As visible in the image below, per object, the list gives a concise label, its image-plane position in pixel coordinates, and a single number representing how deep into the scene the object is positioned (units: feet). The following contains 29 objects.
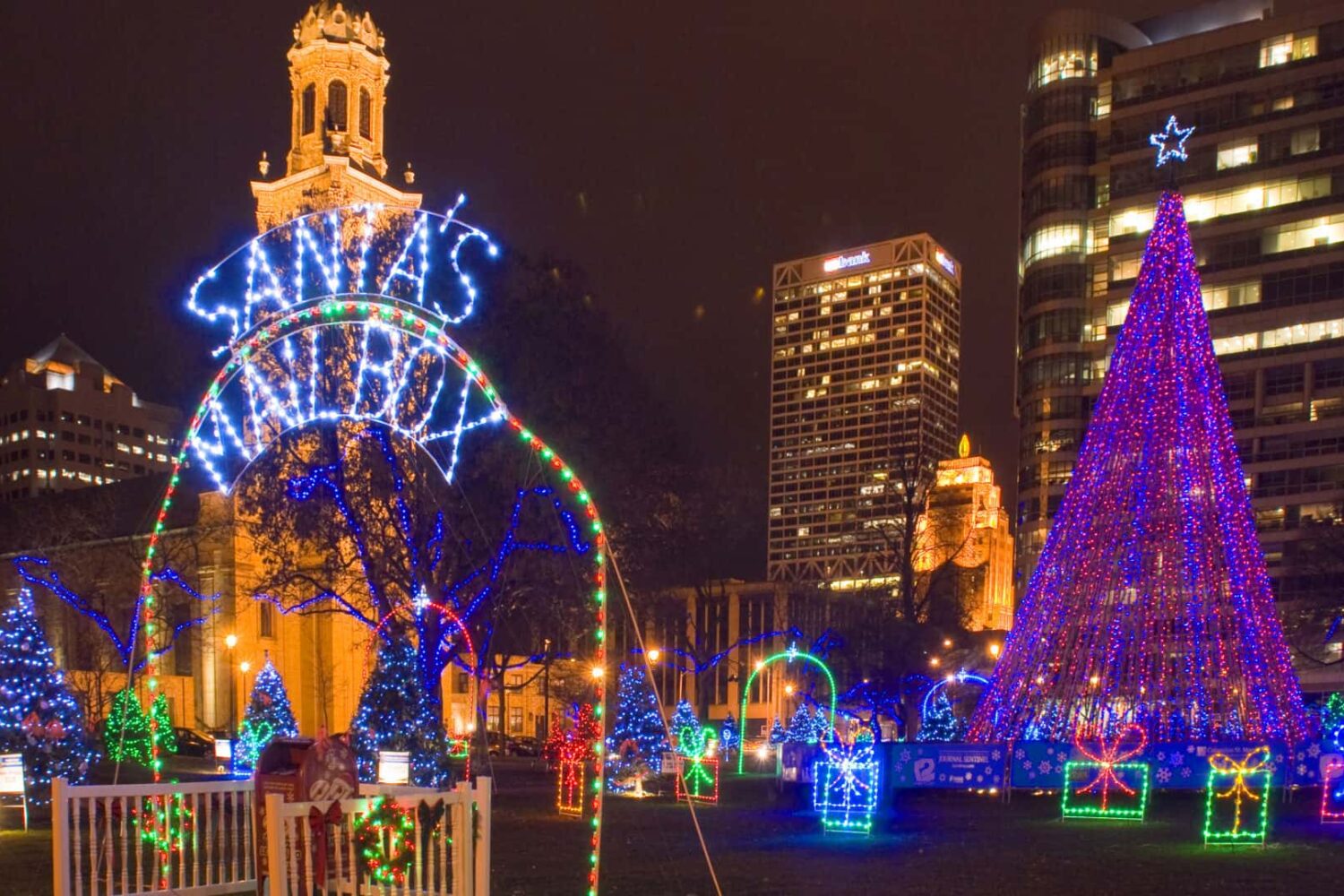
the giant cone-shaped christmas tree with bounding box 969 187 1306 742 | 108.37
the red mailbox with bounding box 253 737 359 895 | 35.99
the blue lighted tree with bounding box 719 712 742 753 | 229.17
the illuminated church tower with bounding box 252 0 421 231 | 250.16
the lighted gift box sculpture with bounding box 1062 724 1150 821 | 92.32
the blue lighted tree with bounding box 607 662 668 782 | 121.29
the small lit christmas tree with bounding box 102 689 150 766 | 137.49
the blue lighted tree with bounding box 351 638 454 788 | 102.53
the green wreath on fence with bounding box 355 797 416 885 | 32.19
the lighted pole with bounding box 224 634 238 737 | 233.14
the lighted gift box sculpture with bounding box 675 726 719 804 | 112.57
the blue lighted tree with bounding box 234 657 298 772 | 142.92
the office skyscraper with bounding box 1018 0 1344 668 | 293.02
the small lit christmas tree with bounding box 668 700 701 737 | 142.41
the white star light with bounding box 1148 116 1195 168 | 118.62
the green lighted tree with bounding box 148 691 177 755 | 120.82
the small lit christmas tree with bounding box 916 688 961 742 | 154.61
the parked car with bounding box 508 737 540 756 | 242.58
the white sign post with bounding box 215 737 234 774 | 144.77
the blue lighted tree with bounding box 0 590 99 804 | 90.89
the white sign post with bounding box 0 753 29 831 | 81.25
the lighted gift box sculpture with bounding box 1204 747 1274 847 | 72.38
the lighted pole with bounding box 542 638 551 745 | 147.94
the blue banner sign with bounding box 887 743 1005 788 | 104.53
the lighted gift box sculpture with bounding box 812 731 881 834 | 78.38
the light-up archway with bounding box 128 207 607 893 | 106.11
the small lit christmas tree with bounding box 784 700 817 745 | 173.58
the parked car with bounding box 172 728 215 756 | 194.59
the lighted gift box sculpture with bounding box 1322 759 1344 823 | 84.84
